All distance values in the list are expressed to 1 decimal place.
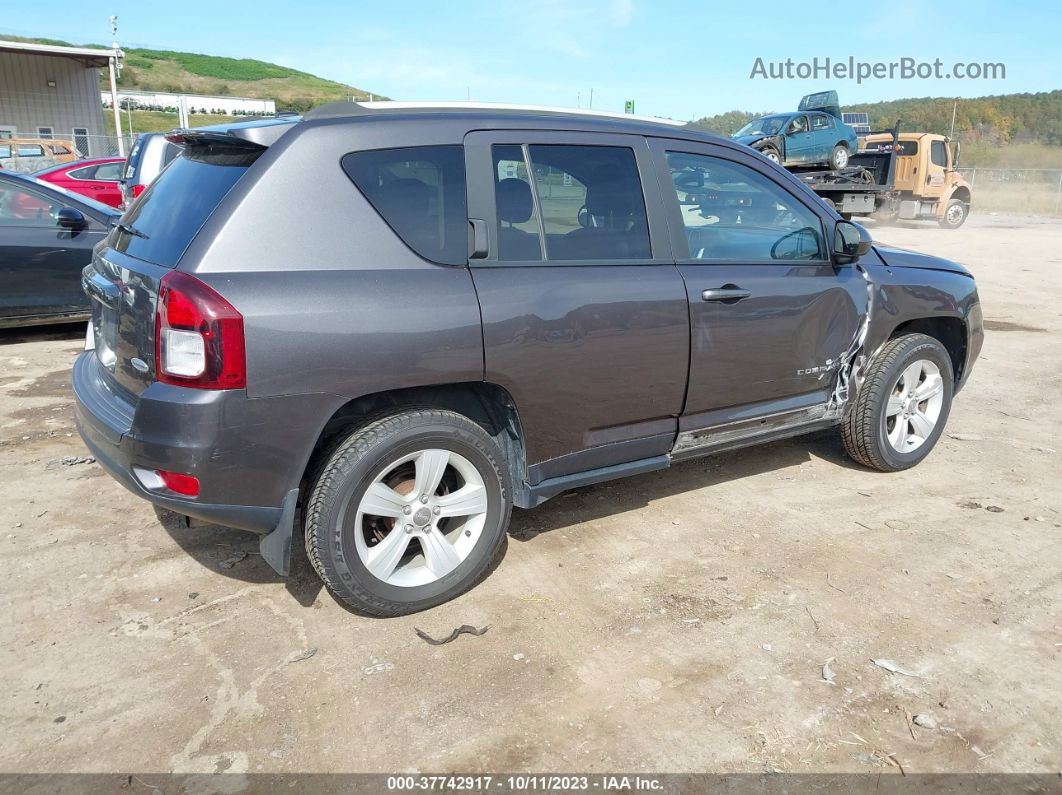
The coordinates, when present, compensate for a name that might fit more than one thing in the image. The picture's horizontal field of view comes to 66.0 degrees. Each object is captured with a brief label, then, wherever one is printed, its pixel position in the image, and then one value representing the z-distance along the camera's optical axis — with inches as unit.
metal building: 1373.0
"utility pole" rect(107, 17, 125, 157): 1280.8
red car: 521.0
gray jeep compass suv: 108.7
